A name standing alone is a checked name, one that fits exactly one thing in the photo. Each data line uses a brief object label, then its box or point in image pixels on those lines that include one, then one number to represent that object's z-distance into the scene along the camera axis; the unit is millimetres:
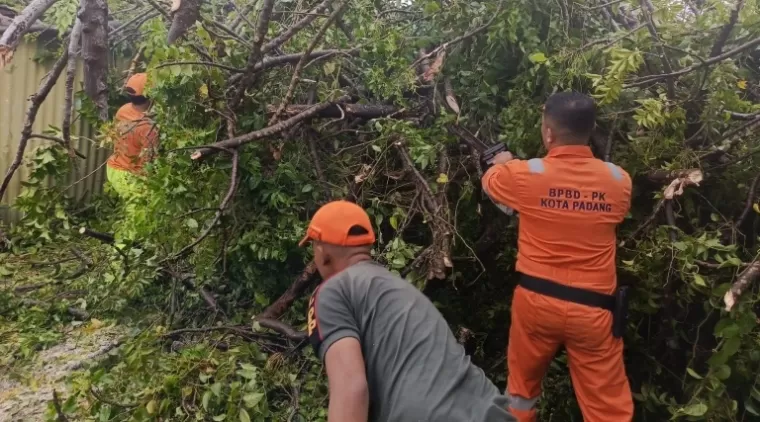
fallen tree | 2785
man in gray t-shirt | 1766
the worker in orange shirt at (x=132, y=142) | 3625
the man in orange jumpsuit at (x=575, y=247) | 2670
